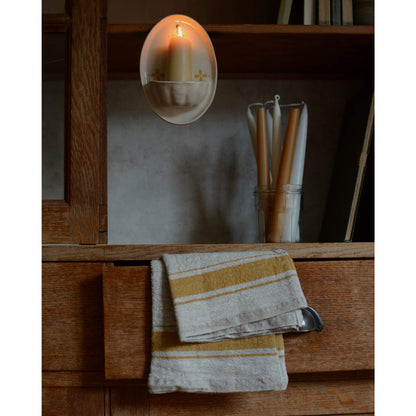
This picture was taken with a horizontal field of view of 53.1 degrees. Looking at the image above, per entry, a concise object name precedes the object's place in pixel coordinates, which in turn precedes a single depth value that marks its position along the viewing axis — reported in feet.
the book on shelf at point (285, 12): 2.86
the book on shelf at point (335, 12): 2.84
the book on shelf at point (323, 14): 2.81
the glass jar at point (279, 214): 2.65
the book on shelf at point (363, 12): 2.83
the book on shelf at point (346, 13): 2.85
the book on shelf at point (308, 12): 2.83
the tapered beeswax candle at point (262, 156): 2.77
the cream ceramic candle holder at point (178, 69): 2.54
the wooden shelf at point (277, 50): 2.72
